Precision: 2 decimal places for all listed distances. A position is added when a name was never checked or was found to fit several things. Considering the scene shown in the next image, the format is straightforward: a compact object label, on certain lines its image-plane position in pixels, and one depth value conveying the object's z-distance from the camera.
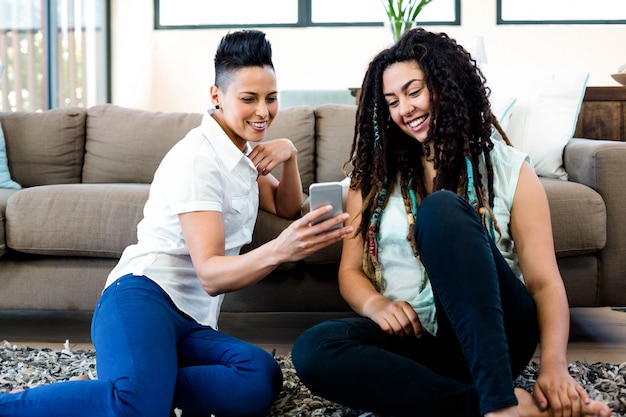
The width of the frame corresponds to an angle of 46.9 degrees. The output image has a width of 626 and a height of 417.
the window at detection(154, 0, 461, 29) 5.77
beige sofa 2.04
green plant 3.09
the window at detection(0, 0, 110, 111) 4.45
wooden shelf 2.80
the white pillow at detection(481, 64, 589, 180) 2.40
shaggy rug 1.54
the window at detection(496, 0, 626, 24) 5.67
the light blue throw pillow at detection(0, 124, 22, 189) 2.63
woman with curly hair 1.22
